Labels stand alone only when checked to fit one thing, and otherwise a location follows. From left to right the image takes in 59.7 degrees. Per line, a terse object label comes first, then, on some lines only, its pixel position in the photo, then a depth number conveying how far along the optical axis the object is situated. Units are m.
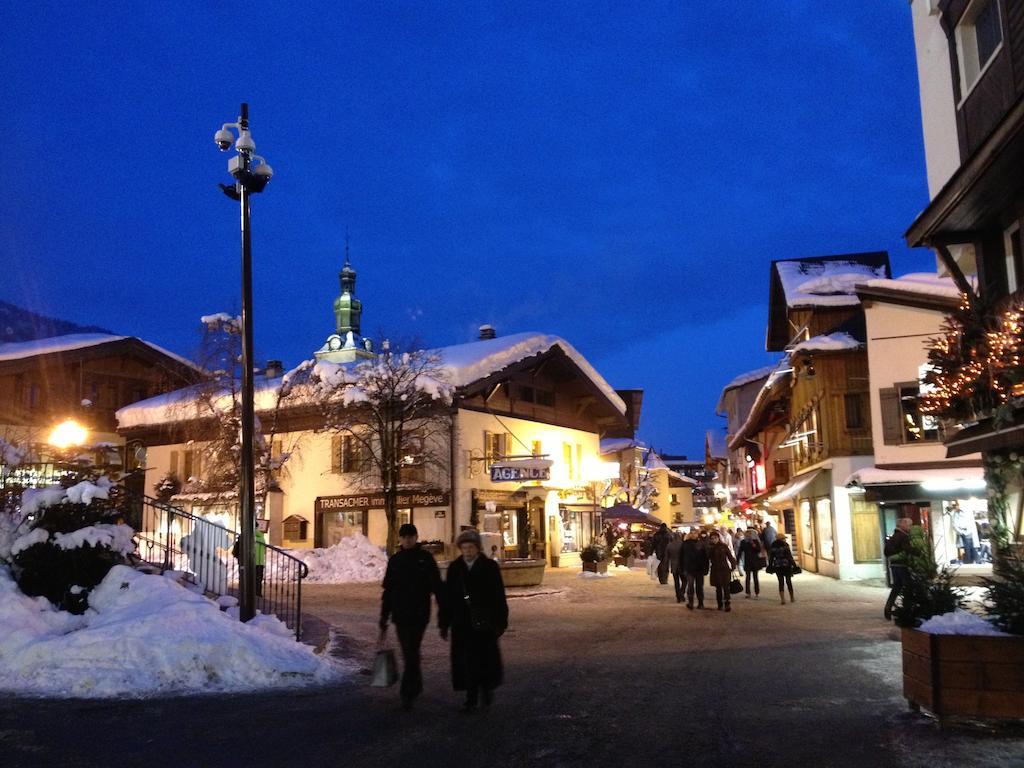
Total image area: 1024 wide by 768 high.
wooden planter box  6.98
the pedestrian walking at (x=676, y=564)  20.95
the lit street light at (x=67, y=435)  20.00
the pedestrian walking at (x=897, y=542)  15.40
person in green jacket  17.11
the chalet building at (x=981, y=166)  11.50
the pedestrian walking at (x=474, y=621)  8.27
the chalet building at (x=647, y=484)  50.06
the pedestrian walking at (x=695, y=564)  19.16
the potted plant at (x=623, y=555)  39.20
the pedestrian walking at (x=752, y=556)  21.69
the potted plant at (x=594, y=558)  31.75
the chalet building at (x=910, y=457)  25.16
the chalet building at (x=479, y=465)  32.84
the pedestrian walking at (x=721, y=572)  18.70
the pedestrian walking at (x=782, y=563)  20.31
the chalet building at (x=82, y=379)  39.31
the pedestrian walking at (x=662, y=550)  27.17
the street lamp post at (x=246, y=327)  11.72
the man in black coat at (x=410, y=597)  8.43
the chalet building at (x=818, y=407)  27.98
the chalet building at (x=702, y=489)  92.69
